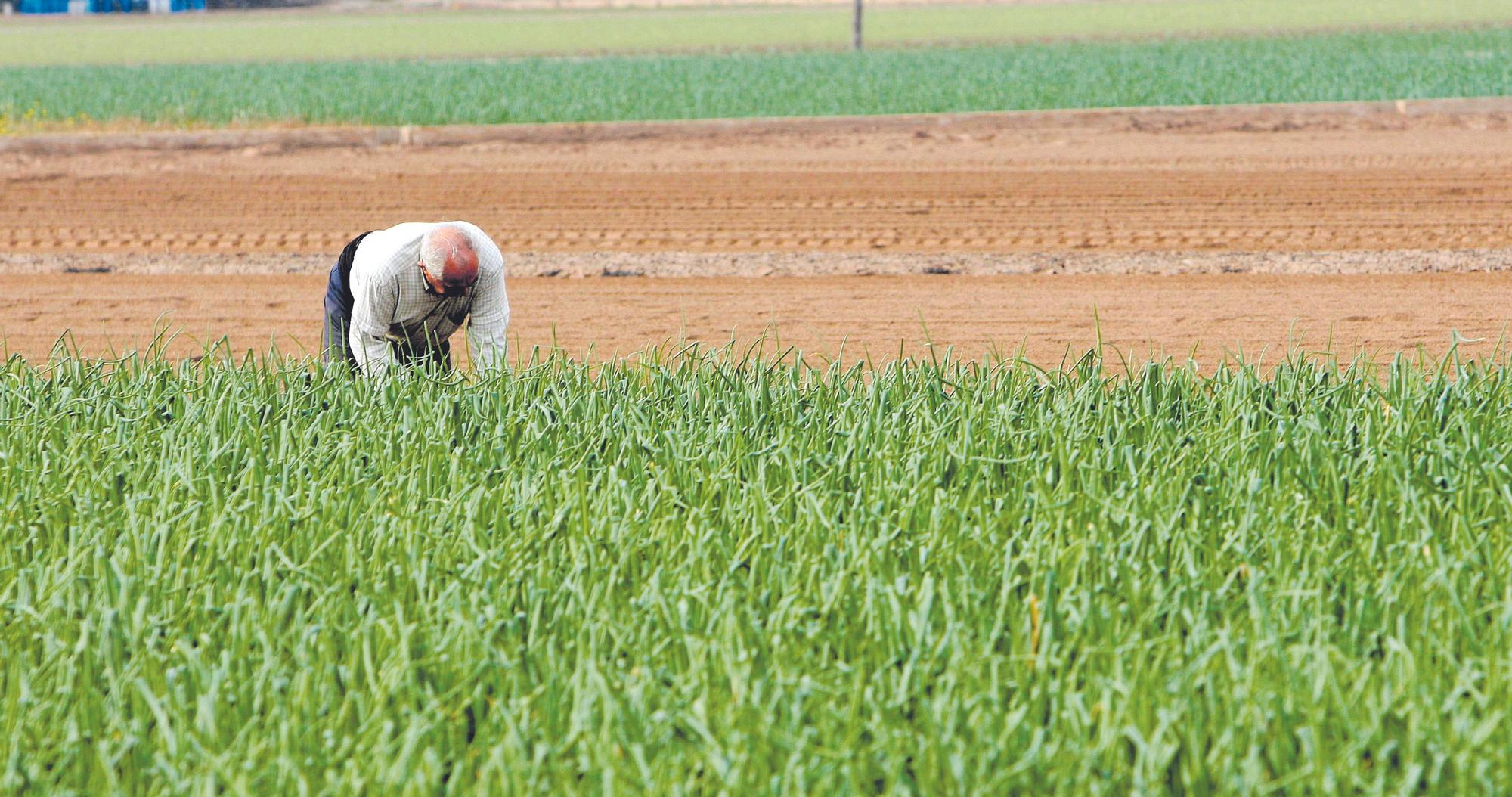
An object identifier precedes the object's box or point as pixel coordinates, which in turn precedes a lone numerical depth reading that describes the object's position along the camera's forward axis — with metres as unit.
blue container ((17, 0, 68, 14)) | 121.44
